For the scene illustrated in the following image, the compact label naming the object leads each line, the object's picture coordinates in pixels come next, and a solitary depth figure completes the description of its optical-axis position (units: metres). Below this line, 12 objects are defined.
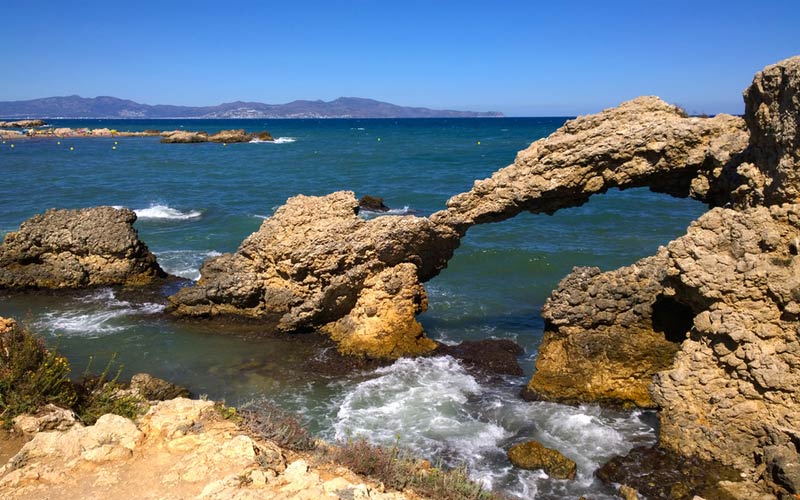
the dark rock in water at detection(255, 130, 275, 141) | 101.12
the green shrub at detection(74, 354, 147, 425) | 8.24
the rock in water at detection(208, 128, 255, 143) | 95.81
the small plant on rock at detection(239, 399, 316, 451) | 7.73
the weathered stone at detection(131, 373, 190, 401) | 11.93
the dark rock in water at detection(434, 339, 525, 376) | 14.21
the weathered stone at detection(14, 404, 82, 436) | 7.34
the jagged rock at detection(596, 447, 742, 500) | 9.20
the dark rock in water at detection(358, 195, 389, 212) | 33.62
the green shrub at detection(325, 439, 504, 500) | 7.18
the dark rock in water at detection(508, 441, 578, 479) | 9.96
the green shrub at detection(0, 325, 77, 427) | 7.59
